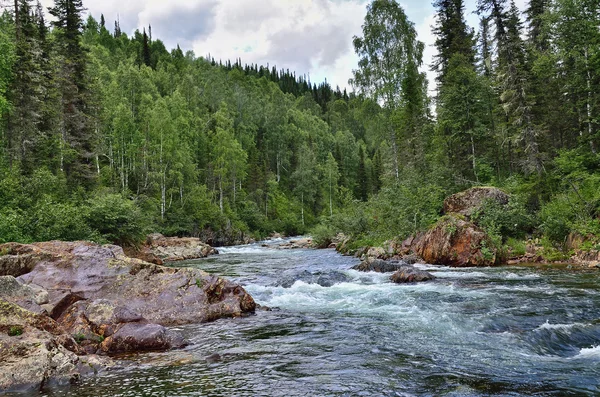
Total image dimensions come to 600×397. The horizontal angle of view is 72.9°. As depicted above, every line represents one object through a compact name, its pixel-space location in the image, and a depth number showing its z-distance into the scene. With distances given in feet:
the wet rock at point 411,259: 67.10
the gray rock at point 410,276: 49.39
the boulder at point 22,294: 27.07
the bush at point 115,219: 78.07
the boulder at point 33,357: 18.56
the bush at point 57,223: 63.82
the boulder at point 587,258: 52.91
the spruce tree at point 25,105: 87.10
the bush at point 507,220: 68.13
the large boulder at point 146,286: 33.45
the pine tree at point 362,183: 264.52
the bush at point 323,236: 127.24
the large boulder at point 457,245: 62.54
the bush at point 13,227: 56.18
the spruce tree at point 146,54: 314.16
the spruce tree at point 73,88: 99.91
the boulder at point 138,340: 25.08
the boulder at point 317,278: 50.53
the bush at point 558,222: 61.52
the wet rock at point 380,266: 59.62
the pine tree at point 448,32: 114.62
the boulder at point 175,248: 100.67
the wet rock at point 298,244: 134.10
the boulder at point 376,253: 75.66
